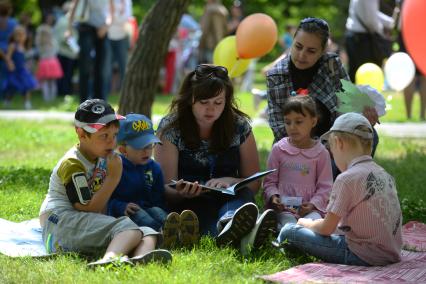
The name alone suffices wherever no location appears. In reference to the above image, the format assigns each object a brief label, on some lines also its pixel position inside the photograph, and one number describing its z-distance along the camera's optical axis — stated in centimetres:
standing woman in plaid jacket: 1184
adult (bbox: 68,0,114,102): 2273
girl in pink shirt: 1055
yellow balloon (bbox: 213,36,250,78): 1460
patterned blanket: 822
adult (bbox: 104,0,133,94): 2517
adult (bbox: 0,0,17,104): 3095
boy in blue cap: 991
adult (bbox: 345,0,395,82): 2159
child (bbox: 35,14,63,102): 3494
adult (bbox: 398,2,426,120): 2433
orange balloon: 1411
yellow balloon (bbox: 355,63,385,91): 1401
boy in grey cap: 870
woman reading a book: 1043
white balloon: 1617
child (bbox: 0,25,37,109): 3062
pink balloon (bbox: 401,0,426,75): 1334
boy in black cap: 893
